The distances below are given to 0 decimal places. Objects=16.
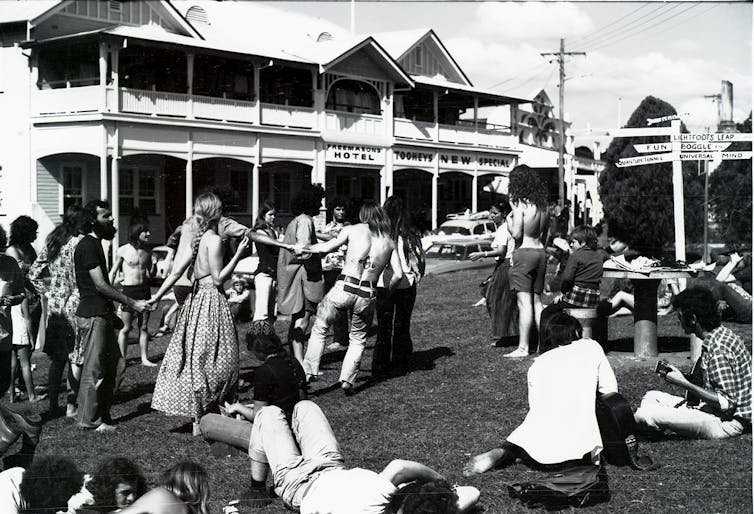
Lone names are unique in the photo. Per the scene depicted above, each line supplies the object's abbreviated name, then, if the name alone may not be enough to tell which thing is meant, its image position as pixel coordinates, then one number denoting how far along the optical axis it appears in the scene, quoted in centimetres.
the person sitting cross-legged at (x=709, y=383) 512
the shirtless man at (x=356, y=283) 664
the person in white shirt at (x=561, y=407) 468
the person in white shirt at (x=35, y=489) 399
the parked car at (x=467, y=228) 869
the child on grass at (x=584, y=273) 760
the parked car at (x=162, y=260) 806
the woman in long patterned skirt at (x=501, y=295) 822
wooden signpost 602
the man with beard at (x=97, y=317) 586
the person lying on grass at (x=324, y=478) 394
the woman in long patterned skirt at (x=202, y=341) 584
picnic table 741
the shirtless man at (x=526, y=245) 736
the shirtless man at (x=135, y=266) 781
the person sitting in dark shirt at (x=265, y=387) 495
